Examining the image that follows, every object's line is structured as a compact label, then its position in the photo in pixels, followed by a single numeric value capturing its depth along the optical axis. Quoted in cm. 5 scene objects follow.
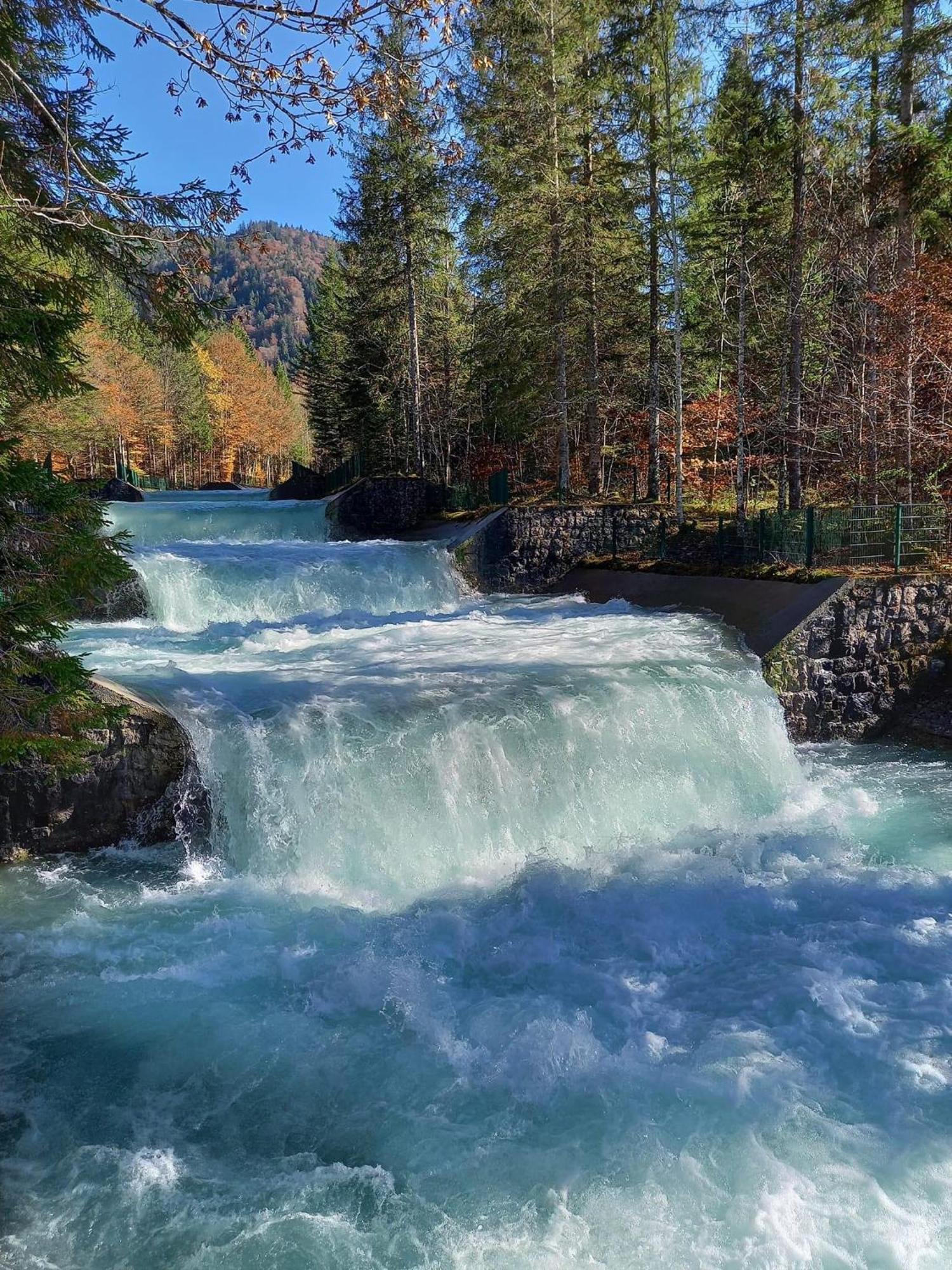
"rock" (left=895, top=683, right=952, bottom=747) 1228
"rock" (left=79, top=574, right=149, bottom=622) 1525
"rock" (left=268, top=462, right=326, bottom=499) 3725
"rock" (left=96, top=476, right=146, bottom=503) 3189
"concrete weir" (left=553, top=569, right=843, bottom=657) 1272
